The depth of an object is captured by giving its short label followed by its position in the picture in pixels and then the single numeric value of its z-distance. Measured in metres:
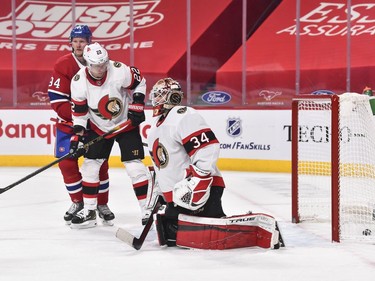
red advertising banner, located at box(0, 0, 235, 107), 17.09
